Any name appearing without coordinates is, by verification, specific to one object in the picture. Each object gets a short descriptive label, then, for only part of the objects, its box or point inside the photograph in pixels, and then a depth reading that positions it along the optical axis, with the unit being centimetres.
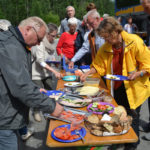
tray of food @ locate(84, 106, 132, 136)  134
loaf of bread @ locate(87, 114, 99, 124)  143
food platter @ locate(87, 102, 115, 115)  168
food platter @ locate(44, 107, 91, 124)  154
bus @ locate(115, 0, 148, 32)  1368
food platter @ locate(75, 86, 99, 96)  211
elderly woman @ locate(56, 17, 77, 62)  397
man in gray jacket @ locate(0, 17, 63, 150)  122
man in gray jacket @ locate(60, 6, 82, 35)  469
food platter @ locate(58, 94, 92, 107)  184
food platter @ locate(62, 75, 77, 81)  280
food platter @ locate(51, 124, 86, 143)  130
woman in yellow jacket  202
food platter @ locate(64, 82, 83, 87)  242
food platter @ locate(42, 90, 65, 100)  202
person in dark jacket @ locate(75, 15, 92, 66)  381
